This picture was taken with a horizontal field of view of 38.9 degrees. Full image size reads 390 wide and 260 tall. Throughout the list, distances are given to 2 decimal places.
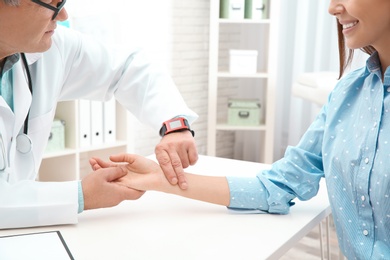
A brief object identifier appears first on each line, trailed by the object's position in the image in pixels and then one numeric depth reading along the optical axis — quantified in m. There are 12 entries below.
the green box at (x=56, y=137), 3.04
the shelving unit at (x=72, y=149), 3.13
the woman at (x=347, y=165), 1.24
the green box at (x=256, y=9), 3.86
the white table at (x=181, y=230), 1.07
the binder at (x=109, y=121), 3.27
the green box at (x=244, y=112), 4.01
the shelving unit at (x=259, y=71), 3.85
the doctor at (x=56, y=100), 1.18
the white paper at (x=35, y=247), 0.96
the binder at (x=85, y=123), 3.15
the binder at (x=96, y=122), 3.21
